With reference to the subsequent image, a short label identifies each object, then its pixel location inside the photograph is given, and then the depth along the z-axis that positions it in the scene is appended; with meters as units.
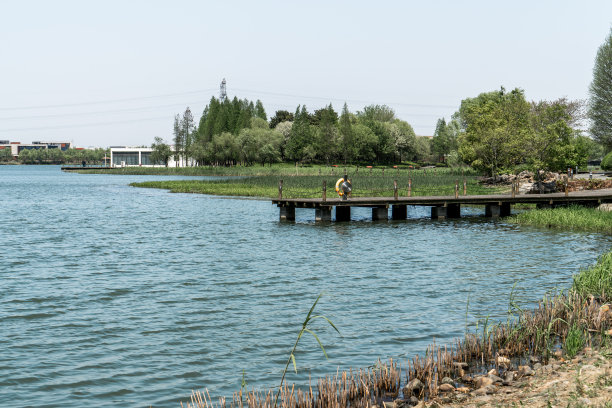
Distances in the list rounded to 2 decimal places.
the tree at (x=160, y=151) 187.77
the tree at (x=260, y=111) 184.38
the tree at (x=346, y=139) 143.12
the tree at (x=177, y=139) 180.75
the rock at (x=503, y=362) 11.49
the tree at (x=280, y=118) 179.75
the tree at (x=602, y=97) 84.19
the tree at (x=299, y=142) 142.62
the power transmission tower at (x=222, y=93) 178.25
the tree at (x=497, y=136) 63.78
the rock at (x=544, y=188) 53.05
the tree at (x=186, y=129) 179.62
